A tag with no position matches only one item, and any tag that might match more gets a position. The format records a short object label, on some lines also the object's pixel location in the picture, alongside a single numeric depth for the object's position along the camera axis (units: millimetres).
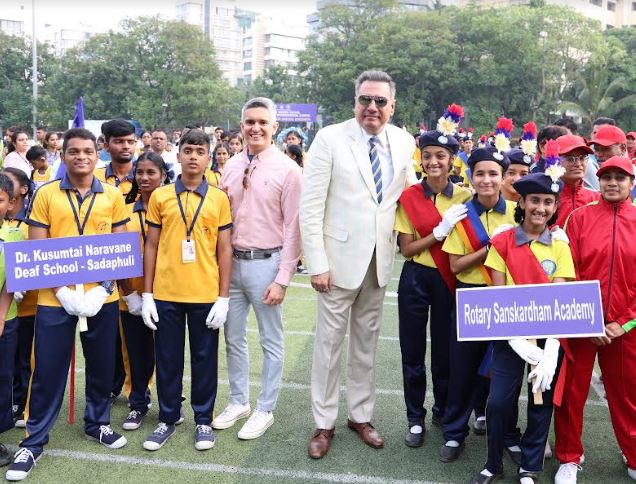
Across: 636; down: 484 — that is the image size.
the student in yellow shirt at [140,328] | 4293
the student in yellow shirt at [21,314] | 4082
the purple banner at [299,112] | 37281
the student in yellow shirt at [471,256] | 3723
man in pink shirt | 4070
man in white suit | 3873
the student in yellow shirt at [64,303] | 3711
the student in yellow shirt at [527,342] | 3445
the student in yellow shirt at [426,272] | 3852
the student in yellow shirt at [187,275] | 3914
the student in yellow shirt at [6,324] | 3754
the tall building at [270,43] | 114375
